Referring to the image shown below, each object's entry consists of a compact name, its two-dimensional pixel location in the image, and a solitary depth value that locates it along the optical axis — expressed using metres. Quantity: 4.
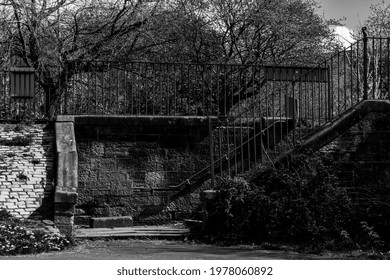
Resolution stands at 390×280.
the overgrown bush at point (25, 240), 11.34
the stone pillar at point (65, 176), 12.91
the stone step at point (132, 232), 13.21
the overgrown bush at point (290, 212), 12.51
